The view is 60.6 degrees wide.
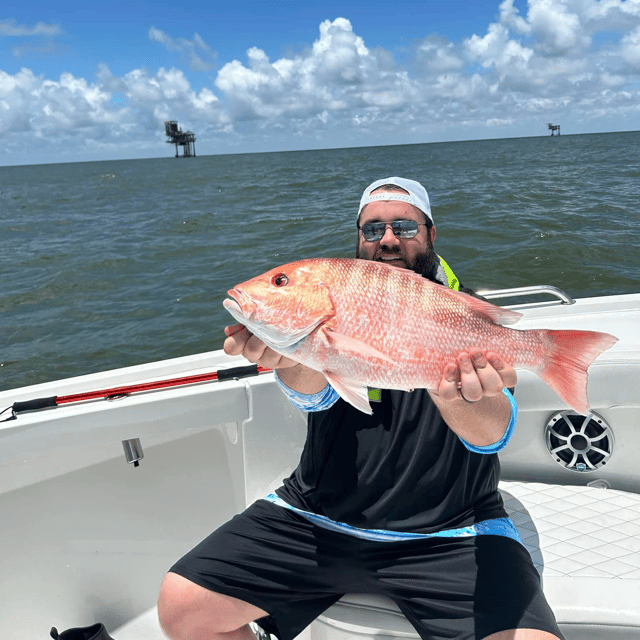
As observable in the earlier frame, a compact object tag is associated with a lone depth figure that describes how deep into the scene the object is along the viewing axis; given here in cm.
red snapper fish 154
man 167
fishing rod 250
